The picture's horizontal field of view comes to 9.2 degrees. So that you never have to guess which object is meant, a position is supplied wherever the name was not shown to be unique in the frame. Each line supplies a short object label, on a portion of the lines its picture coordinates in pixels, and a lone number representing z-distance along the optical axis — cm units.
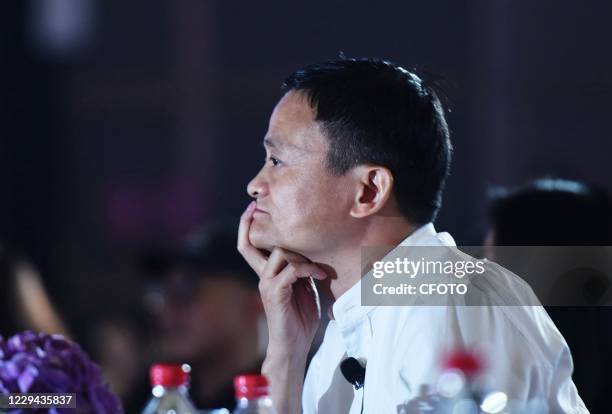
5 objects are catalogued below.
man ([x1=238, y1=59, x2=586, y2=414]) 403
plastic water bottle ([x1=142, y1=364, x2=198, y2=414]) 383
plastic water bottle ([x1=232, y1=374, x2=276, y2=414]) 382
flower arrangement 378
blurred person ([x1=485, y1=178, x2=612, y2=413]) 427
